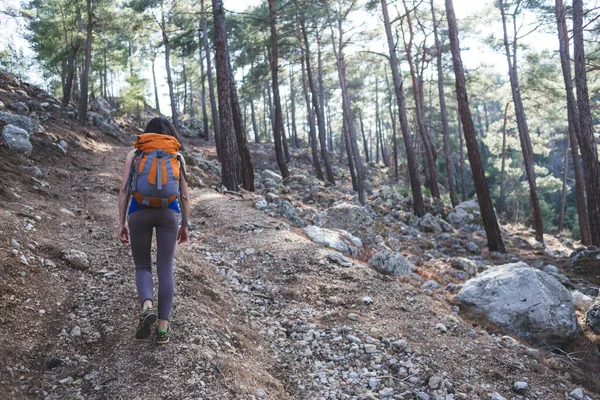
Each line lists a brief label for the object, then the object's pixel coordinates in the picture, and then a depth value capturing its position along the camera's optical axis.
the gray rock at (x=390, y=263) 6.02
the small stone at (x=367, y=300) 4.69
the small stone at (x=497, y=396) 3.18
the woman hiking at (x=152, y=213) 2.80
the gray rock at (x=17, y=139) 7.99
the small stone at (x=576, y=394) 3.38
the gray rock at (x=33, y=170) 7.52
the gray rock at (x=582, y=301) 5.78
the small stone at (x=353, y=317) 4.27
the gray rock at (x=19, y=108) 11.80
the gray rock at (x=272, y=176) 16.06
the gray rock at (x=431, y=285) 5.73
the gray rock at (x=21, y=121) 9.00
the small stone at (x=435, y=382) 3.25
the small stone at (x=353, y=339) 3.86
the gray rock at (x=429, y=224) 13.05
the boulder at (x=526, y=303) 4.62
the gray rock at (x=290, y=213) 8.32
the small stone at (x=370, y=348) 3.72
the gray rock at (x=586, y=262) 8.34
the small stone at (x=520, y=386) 3.35
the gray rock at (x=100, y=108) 19.94
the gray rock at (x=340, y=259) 5.70
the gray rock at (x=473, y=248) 10.43
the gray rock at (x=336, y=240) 6.86
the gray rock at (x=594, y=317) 4.89
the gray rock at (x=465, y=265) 7.39
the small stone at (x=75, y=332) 3.00
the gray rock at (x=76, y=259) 4.00
